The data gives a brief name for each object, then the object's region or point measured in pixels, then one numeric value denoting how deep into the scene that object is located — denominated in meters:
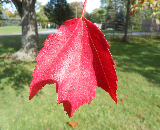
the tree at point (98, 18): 29.83
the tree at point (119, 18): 21.33
